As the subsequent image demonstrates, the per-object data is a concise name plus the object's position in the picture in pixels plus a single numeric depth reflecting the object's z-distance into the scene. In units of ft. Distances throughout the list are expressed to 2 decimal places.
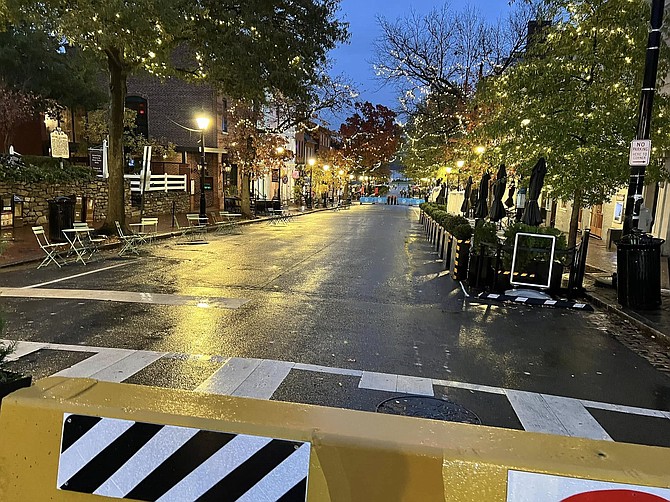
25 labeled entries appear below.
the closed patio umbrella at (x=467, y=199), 67.30
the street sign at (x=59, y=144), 68.33
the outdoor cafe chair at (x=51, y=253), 36.78
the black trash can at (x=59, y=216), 46.19
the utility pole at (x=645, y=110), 25.80
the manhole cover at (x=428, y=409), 13.80
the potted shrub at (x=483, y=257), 33.12
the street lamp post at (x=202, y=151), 68.85
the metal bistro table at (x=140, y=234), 50.44
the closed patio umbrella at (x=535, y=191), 34.45
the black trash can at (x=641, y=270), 26.66
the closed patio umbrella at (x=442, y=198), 105.01
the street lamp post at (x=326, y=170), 175.84
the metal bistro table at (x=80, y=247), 39.79
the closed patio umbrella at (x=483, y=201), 45.91
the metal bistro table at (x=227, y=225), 70.85
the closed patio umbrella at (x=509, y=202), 61.13
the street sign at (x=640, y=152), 26.16
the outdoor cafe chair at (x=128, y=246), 44.29
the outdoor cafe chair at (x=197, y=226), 63.72
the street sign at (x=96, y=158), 79.97
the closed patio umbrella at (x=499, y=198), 42.70
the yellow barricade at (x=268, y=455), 5.11
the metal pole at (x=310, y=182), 155.79
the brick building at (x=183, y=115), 108.99
